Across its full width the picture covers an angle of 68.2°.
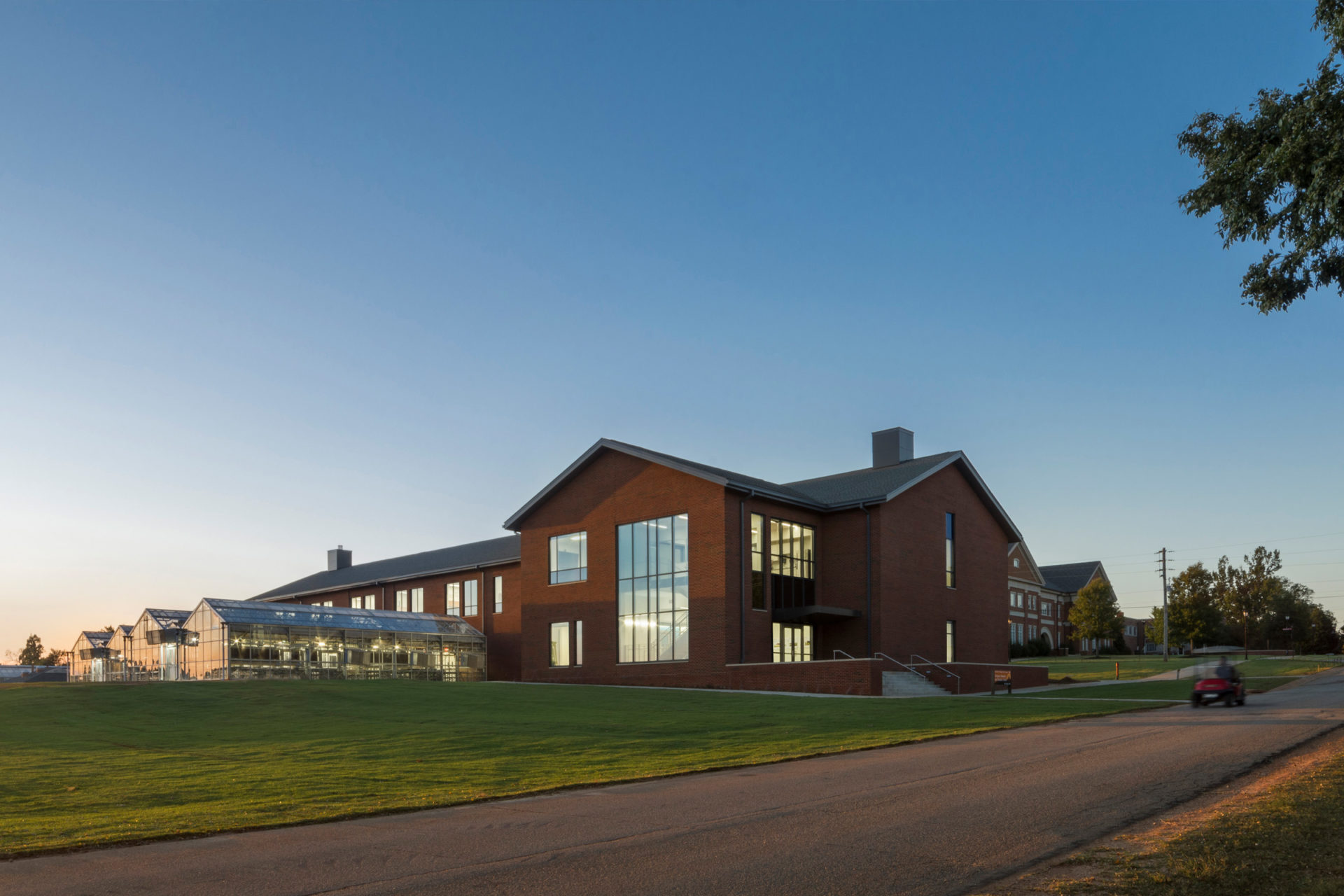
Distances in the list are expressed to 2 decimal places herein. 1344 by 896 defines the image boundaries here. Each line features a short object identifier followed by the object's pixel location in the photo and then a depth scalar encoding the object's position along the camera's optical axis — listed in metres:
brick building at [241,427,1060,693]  38.94
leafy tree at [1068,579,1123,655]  77.62
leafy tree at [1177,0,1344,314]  11.46
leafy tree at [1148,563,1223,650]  81.25
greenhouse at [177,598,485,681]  44.88
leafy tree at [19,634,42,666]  148.75
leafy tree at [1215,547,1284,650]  91.56
